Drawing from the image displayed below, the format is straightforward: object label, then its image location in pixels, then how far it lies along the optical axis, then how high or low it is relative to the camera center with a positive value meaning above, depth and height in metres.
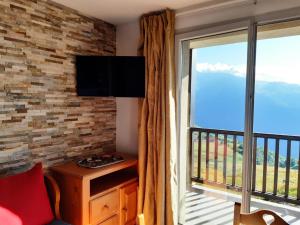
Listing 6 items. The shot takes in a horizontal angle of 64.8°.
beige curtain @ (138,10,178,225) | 2.27 -0.25
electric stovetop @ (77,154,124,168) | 2.17 -0.58
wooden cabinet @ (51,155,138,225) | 1.95 -0.84
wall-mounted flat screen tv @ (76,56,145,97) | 2.33 +0.25
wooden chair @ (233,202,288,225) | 1.07 -0.53
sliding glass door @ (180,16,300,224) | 1.93 -0.15
